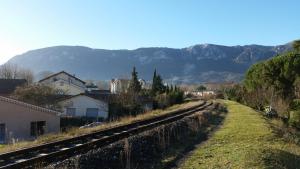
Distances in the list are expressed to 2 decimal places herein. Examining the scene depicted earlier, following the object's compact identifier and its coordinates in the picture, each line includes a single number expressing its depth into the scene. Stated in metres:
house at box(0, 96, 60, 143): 29.81
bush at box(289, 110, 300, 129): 24.81
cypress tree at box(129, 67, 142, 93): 54.90
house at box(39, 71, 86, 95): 63.04
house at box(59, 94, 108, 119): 47.00
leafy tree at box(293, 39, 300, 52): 37.28
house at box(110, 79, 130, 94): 58.86
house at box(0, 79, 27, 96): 46.01
